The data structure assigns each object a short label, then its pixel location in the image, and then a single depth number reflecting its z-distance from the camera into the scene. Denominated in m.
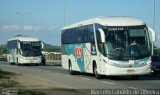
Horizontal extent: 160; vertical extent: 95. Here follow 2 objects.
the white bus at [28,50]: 57.97
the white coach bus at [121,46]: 26.73
